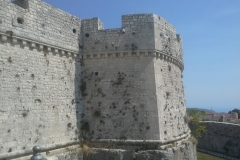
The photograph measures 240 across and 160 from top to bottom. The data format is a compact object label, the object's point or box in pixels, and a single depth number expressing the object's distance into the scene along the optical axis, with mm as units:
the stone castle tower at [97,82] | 10703
